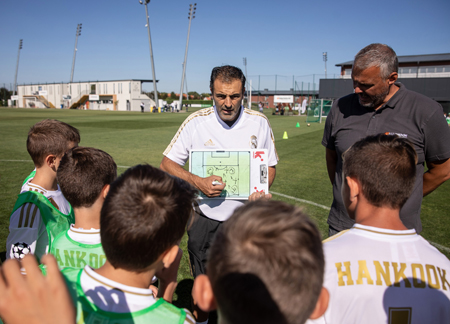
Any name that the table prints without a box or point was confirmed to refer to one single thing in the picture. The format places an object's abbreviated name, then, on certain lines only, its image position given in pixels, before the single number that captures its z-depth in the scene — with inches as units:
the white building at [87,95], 2472.9
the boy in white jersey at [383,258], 55.4
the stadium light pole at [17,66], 2792.8
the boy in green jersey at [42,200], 83.0
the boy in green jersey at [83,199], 73.8
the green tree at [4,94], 3043.8
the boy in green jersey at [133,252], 48.7
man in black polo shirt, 103.0
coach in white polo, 115.9
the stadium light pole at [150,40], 1808.1
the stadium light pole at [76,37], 2699.6
